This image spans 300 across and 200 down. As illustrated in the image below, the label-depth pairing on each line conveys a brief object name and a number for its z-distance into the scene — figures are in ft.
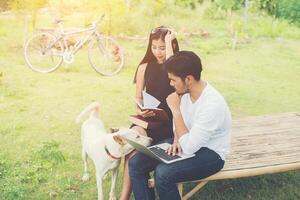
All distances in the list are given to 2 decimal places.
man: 9.88
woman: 11.94
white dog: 11.28
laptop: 10.23
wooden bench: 11.23
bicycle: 22.18
